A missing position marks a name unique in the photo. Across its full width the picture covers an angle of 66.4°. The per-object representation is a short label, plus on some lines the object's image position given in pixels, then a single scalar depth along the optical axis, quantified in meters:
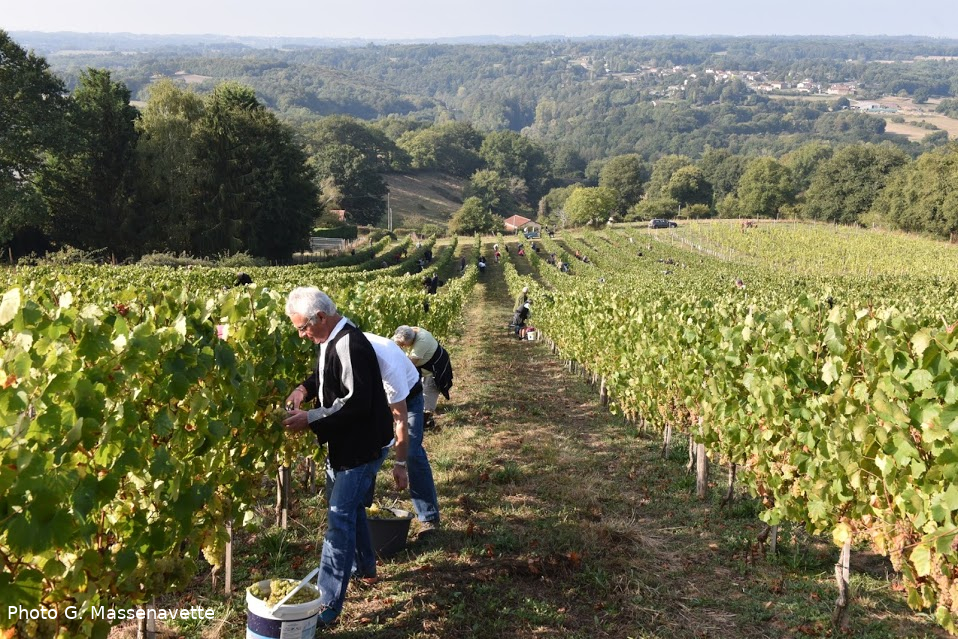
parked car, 81.95
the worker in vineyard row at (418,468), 5.86
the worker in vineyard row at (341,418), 4.29
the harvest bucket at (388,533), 5.40
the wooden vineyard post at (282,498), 5.90
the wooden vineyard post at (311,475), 6.95
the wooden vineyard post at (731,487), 7.12
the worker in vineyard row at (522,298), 24.84
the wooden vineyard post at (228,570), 4.77
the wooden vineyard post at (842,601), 4.77
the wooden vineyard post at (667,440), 9.08
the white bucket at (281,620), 3.68
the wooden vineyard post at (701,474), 7.54
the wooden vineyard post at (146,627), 3.80
